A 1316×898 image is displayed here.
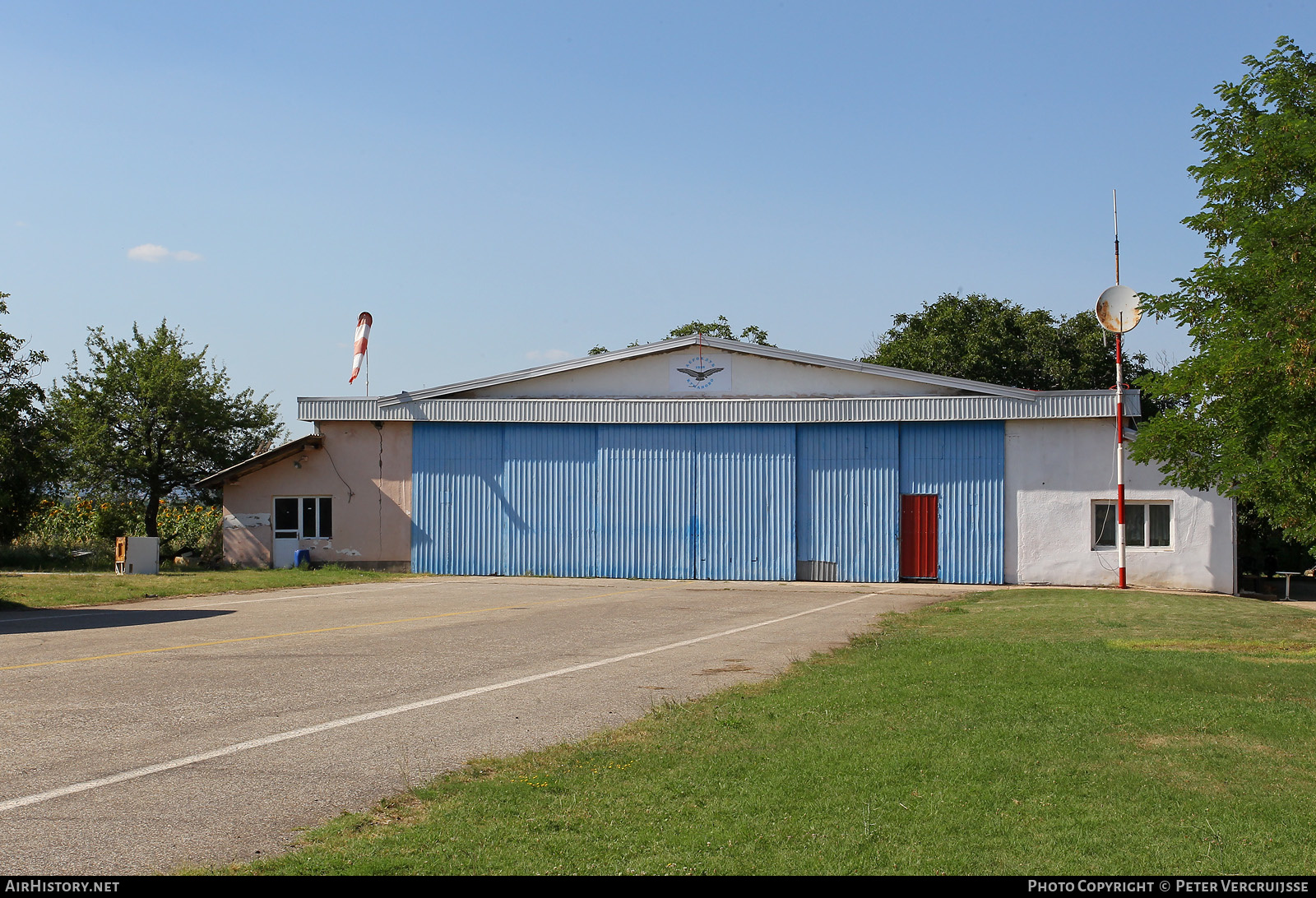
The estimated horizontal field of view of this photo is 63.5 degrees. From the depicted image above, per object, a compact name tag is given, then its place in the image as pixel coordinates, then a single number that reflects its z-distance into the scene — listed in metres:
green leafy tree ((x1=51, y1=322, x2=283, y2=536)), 38.56
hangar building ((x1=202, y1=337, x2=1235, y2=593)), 27.53
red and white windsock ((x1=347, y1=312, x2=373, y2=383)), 34.00
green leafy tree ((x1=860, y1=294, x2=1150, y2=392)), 42.97
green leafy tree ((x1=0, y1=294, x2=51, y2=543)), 32.66
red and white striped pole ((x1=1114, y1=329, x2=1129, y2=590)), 25.30
